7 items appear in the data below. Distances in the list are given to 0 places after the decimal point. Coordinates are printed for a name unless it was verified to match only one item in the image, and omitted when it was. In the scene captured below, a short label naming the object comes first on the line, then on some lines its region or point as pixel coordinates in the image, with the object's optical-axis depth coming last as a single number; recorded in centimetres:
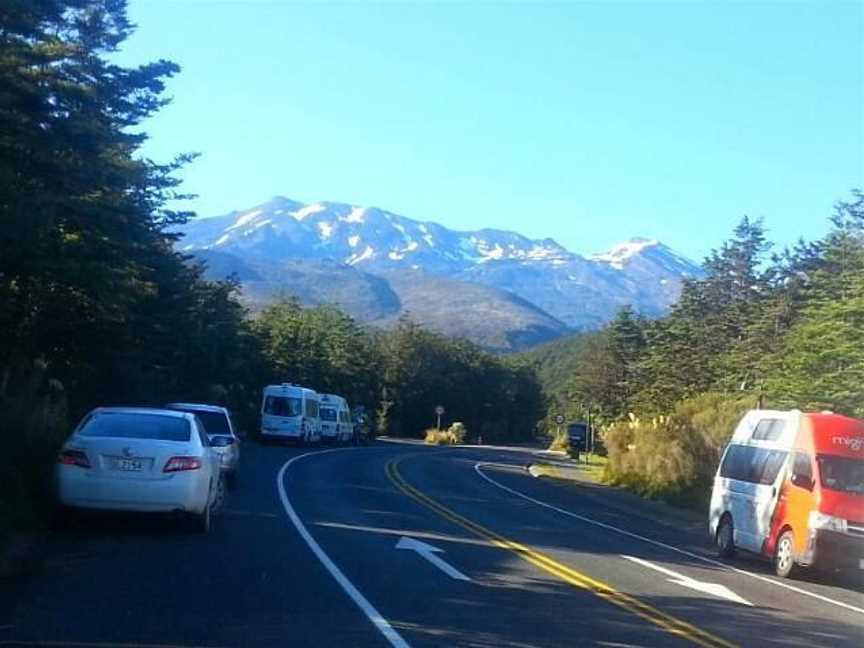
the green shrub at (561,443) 9119
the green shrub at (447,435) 9862
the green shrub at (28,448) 1453
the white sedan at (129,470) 1496
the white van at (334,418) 6303
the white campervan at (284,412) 5378
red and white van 1761
